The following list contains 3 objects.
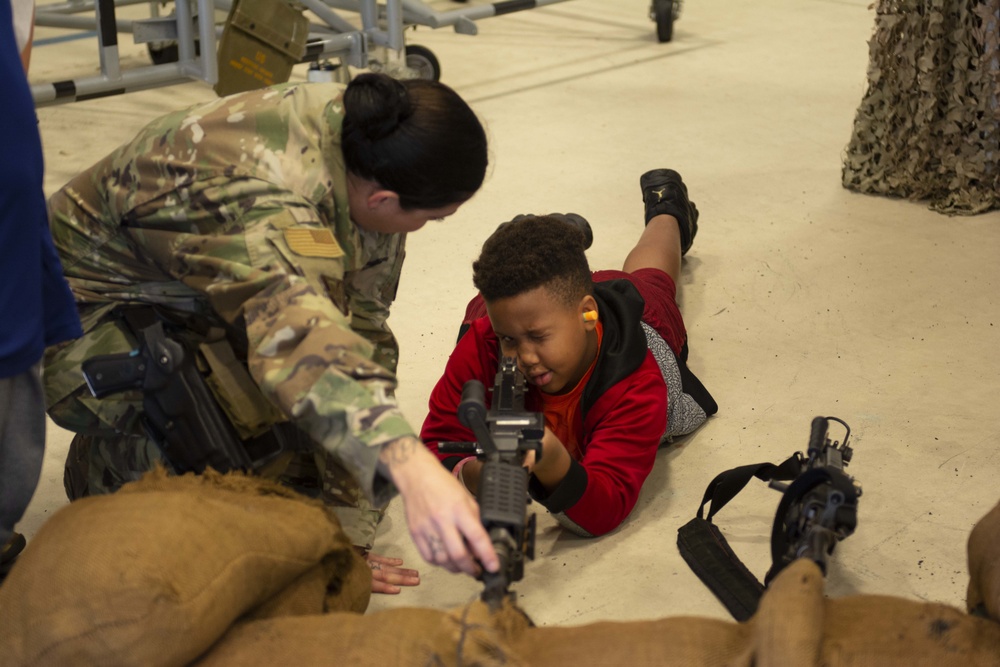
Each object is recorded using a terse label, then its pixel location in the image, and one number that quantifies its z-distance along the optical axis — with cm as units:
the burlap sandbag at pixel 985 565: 144
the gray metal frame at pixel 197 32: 377
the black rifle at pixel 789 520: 160
